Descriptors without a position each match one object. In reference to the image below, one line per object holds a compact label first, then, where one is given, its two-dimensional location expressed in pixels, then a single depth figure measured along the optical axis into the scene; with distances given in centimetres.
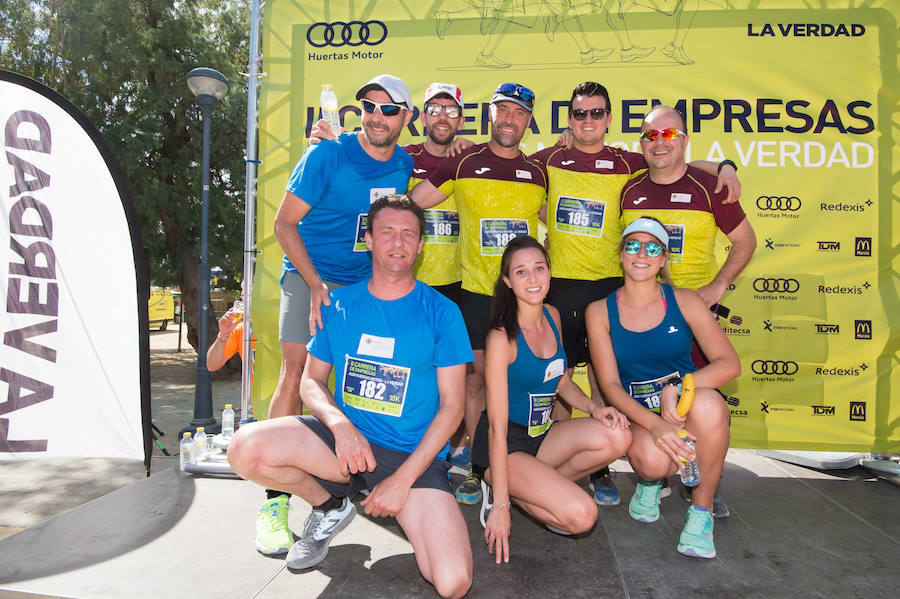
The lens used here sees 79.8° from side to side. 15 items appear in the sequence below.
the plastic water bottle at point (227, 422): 399
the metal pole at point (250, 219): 396
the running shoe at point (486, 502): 247
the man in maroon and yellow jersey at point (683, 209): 281
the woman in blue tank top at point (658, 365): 235
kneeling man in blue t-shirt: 205
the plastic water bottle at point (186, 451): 337
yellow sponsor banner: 374
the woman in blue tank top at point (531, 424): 222
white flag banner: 265
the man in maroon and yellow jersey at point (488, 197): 289
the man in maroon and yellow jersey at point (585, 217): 289
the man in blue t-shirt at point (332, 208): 259
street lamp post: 519
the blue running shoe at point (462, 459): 331
